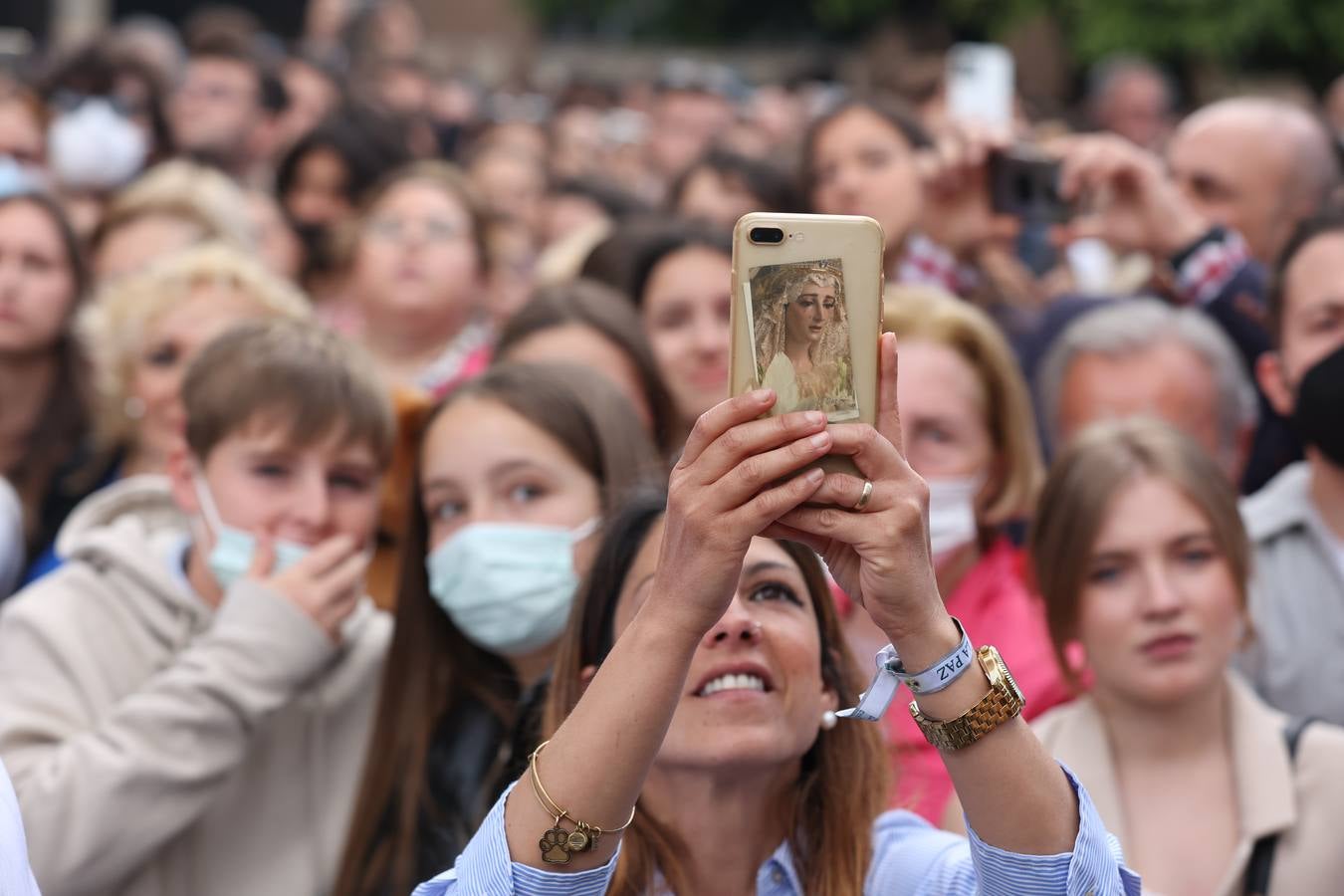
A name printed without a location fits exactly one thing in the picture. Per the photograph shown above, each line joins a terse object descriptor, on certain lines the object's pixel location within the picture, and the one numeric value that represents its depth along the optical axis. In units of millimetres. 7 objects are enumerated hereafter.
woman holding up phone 3850
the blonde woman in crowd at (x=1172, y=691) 6223
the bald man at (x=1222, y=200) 9648
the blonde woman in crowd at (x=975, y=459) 7887
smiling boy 6445
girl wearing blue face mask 6723
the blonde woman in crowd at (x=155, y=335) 9844
